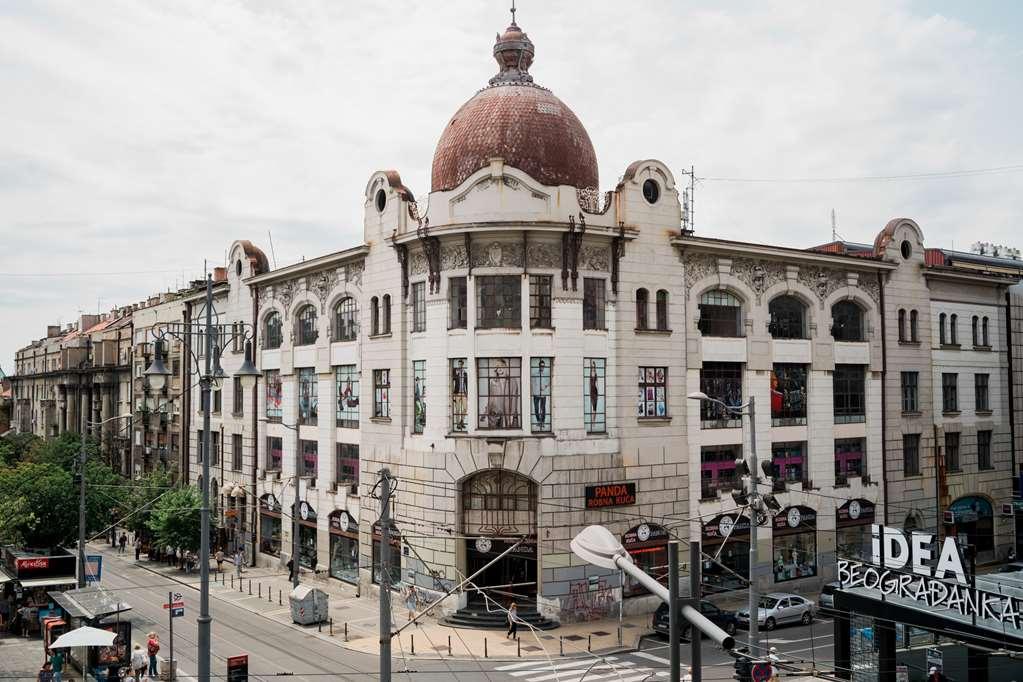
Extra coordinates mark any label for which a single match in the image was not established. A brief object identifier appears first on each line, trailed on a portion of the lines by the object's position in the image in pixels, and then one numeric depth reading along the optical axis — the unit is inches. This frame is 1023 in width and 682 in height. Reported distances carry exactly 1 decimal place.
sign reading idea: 922.7
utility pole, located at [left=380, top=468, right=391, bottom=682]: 778.8
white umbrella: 1050.1
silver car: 1455.5
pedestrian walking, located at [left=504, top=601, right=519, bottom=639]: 1393.9
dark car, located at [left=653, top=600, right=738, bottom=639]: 1398.9
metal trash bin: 1517.0
